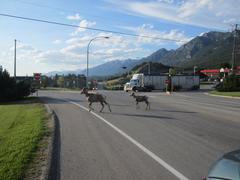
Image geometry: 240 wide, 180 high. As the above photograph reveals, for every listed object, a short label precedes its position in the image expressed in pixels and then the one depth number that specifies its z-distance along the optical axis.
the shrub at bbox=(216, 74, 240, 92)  35.03
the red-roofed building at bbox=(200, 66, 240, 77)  86.67
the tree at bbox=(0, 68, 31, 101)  23.22
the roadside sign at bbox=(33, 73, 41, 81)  27.79
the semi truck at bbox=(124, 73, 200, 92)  39.10
